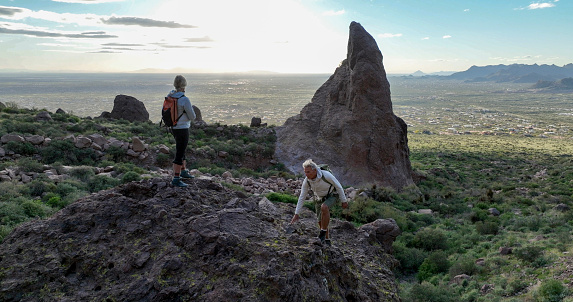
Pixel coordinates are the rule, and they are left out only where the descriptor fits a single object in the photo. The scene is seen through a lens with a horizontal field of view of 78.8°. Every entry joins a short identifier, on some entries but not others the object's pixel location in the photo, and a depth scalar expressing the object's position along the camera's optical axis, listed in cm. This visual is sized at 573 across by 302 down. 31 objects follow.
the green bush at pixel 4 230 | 559
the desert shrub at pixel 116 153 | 1432
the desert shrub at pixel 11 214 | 654
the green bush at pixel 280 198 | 1091
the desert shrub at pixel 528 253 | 794
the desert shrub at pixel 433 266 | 812
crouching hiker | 530
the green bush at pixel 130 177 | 1036
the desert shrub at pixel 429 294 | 637
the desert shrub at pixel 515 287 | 673
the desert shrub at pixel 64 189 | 888
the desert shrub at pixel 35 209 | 717
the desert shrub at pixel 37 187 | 848
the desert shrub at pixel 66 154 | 1323
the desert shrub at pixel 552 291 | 601
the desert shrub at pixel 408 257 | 862
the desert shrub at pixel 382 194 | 1408
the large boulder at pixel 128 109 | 2530
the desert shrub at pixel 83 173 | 1031
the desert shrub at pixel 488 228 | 1098
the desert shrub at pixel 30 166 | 1034
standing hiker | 573
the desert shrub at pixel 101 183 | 984
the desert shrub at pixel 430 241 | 970
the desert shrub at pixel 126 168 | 1150
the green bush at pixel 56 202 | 797
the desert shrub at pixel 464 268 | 794
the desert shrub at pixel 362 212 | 1101
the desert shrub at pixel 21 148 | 1277
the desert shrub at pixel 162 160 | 1502
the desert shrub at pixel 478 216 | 1280
